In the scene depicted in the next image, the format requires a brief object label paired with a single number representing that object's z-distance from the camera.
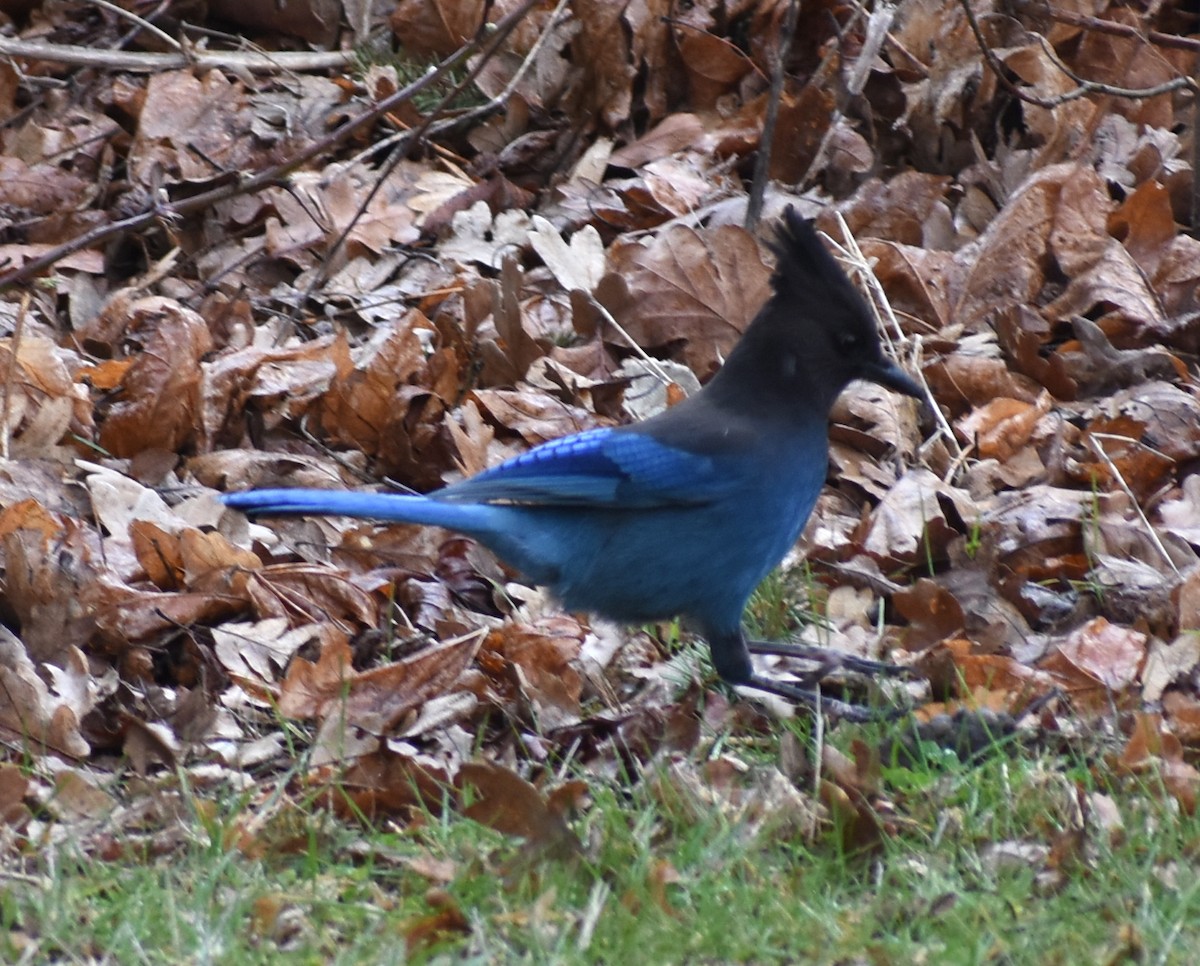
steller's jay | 7.77
